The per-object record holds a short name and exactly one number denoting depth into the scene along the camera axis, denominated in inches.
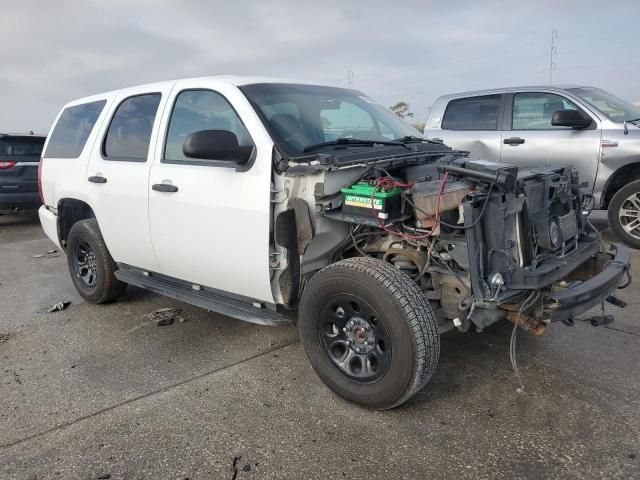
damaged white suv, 110.0
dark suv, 383.2
